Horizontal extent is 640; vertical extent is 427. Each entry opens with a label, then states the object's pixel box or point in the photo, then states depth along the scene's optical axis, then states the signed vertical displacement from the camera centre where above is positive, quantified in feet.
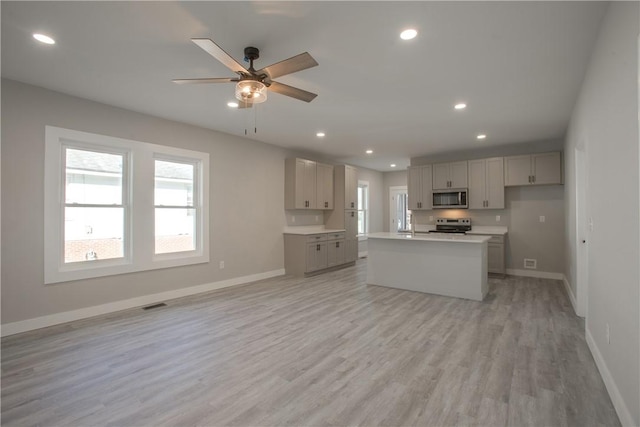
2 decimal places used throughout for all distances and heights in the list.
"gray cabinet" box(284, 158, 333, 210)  21.08 +2.38
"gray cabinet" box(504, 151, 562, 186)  18.81 +3.01
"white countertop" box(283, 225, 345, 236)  21.11 -0.91
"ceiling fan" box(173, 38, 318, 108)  7.13 +3.73
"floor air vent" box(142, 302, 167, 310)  13.67 -3.98
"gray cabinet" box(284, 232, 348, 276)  20.31 -2.41
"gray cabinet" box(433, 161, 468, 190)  21.95 +3.05
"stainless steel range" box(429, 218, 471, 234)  22.17 -0.60
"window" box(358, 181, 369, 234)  30.12 +1.03
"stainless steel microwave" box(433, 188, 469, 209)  21.63 +1.31
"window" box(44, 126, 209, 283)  11.90 +0.57
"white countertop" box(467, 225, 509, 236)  20.06 -0.89
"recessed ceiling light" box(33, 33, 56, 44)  8.11 +4.85
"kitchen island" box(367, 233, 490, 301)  14.62 -2.40
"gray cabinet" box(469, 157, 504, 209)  20.57 +2.30
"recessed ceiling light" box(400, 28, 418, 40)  7.85 +4.76
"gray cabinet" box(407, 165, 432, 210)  23.47 +2.38
